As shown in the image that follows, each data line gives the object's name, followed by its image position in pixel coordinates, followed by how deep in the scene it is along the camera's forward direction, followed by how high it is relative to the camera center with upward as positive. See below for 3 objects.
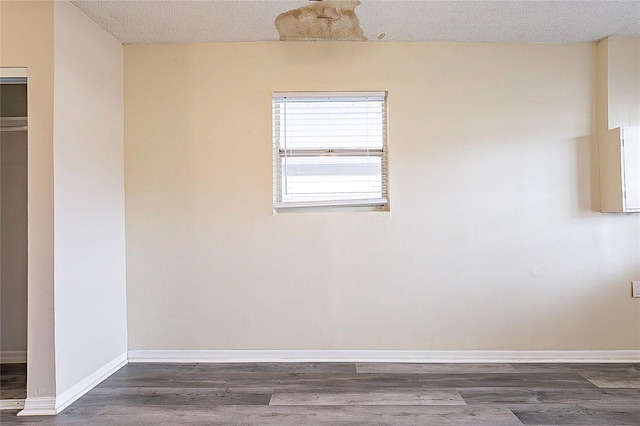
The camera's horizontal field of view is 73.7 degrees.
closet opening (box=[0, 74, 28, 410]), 3.18 -0.03
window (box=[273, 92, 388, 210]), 3.25 +0.53
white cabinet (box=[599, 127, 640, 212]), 2.92 +0.31
